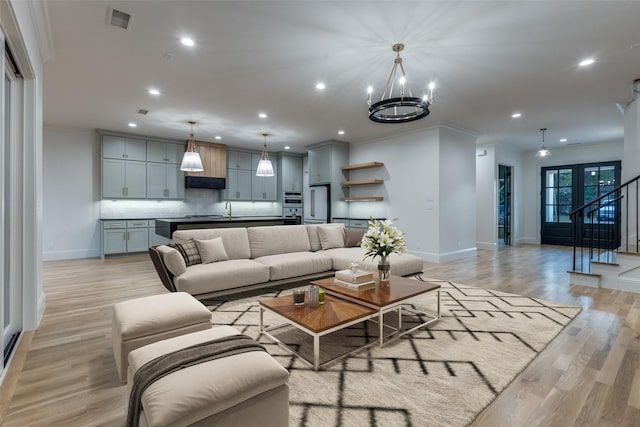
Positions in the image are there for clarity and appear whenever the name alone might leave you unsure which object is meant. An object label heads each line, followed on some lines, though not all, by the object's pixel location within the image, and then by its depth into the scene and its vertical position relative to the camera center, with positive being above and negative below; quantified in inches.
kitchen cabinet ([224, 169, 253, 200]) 341.7 +27.5
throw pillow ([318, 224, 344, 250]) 198.4 -17.5
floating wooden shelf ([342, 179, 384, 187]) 288.4 +26.0
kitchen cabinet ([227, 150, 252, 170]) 342.0 +54.9
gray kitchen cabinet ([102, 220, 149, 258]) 266.2 -23.5
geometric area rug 68.8 -43.4
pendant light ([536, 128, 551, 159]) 269.1 +49.1
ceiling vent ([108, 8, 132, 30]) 107.2 +66.9
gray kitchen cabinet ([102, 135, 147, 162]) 273.0 +54.7
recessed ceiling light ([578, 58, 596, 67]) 141.1 +67.1
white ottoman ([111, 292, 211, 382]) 78.3 -29.5
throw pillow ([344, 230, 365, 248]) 204.4 -18.6
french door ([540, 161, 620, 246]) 320.2 +18.3
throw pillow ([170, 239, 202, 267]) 145.6 -19.8
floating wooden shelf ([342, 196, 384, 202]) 287.2 +10.2
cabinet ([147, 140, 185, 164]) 294.5 +55.0
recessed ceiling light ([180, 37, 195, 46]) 123.2 +66.5
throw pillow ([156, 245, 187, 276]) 128.7 -20.7
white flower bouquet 115.7 -11.6
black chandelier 116.0 +40.3
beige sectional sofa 131.7 -25.4
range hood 311.7 +27.4
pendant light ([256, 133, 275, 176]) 266.2 +34.6
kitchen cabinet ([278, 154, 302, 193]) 374.9 +43.7
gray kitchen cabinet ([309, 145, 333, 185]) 314.0 +45.6
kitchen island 207.3 -9.9
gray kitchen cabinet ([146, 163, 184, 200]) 294.4 +26.8
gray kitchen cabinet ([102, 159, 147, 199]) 272.7 +27.0
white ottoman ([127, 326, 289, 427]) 47.5 -29.5
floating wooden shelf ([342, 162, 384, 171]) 288.7 +41.2
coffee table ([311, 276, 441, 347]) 100.0 -29.0
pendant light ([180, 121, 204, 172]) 229.3 +34.4
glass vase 120.2 -23.1
